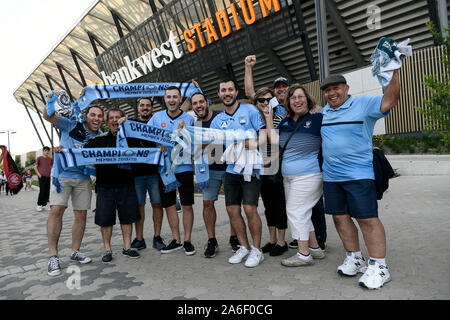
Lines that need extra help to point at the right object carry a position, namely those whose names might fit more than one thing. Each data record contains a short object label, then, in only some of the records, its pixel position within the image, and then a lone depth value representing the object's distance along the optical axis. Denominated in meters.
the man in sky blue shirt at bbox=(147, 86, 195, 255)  4.39
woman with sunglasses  4.09
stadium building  13.80
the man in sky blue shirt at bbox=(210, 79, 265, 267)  3.81
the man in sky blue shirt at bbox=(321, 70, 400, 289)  2.98
